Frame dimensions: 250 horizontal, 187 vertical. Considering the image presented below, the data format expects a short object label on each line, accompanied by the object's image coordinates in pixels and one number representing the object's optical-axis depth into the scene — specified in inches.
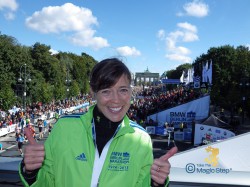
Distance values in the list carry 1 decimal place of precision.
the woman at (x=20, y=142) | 702.5
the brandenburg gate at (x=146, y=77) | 6914.4
